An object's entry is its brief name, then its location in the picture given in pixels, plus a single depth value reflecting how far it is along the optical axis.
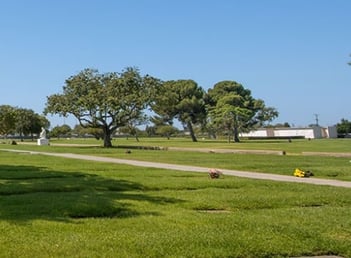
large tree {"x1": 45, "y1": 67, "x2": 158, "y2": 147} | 54.34
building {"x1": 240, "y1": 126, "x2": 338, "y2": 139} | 123.69
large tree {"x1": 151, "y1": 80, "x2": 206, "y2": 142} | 96.69
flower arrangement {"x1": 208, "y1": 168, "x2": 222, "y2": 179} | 16.55
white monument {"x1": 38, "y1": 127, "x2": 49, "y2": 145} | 61.90
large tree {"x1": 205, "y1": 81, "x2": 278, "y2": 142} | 89.38
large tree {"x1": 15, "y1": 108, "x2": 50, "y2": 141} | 97.75
